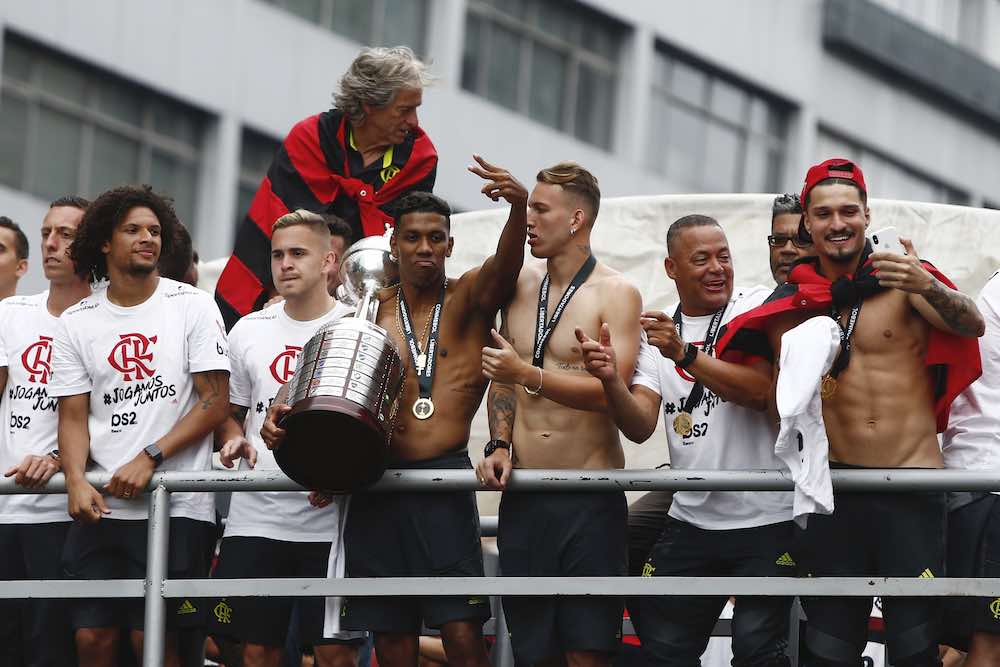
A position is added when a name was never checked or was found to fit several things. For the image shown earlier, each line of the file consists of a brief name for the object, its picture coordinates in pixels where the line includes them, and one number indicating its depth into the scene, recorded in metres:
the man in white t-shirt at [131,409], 13.22
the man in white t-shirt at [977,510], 12.00
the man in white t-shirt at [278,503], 13.33
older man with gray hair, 15.16
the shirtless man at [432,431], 12.59
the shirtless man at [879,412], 11.83
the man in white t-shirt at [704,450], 12.20
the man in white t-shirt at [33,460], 13.59
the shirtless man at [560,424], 12.26
